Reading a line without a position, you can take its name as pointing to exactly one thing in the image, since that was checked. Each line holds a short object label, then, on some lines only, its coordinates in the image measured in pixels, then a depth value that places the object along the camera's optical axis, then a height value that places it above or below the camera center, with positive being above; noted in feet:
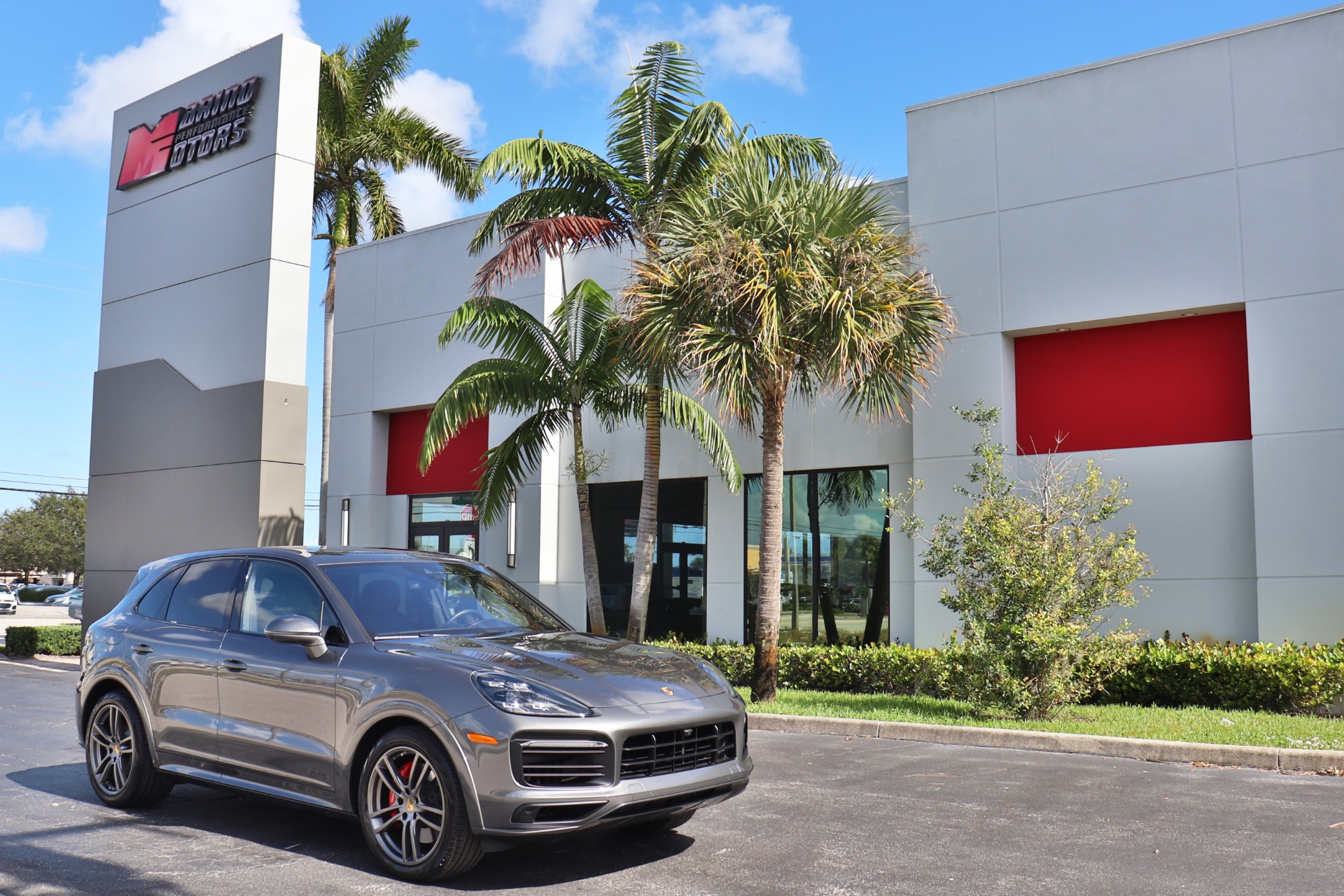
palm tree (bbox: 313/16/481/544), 79.82 +30.49
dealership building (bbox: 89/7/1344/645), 41.29 +8.22
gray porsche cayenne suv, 15.96 -2.43
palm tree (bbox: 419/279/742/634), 50.03 +7.64
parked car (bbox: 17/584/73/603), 217.15 -8.08
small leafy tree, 34.27 -1.16
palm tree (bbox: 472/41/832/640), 45.21 +15.99
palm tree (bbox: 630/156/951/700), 37.42 +8.82
